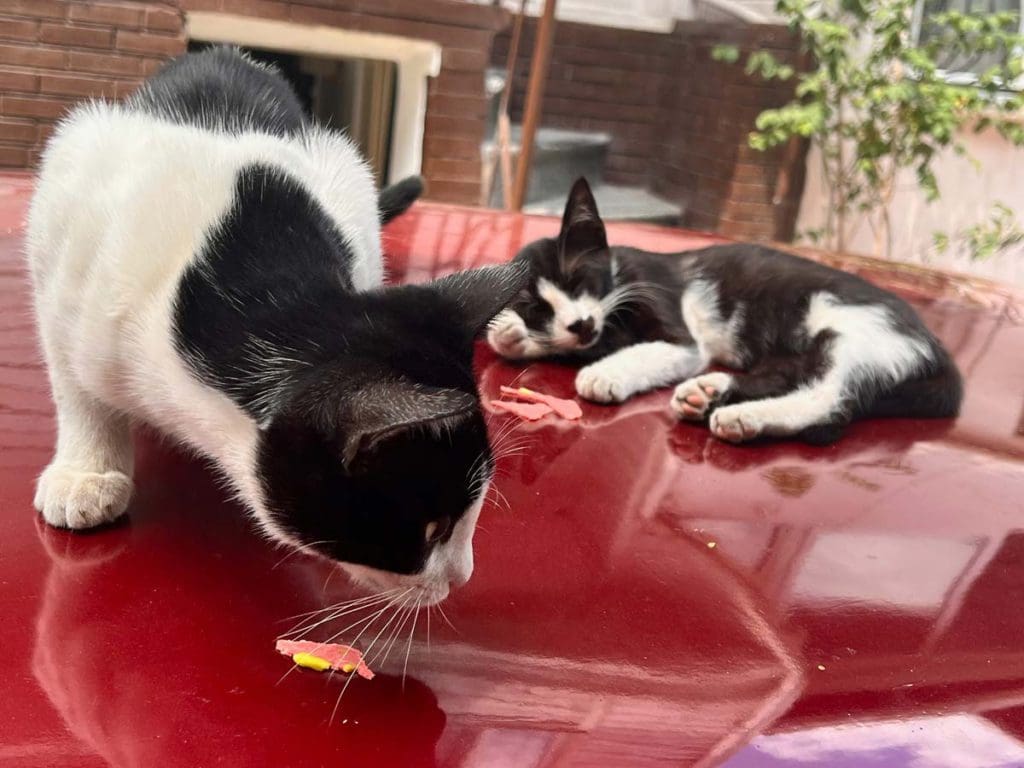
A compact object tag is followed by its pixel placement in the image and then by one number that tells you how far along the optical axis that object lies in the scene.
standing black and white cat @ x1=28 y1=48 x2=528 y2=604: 0.71
